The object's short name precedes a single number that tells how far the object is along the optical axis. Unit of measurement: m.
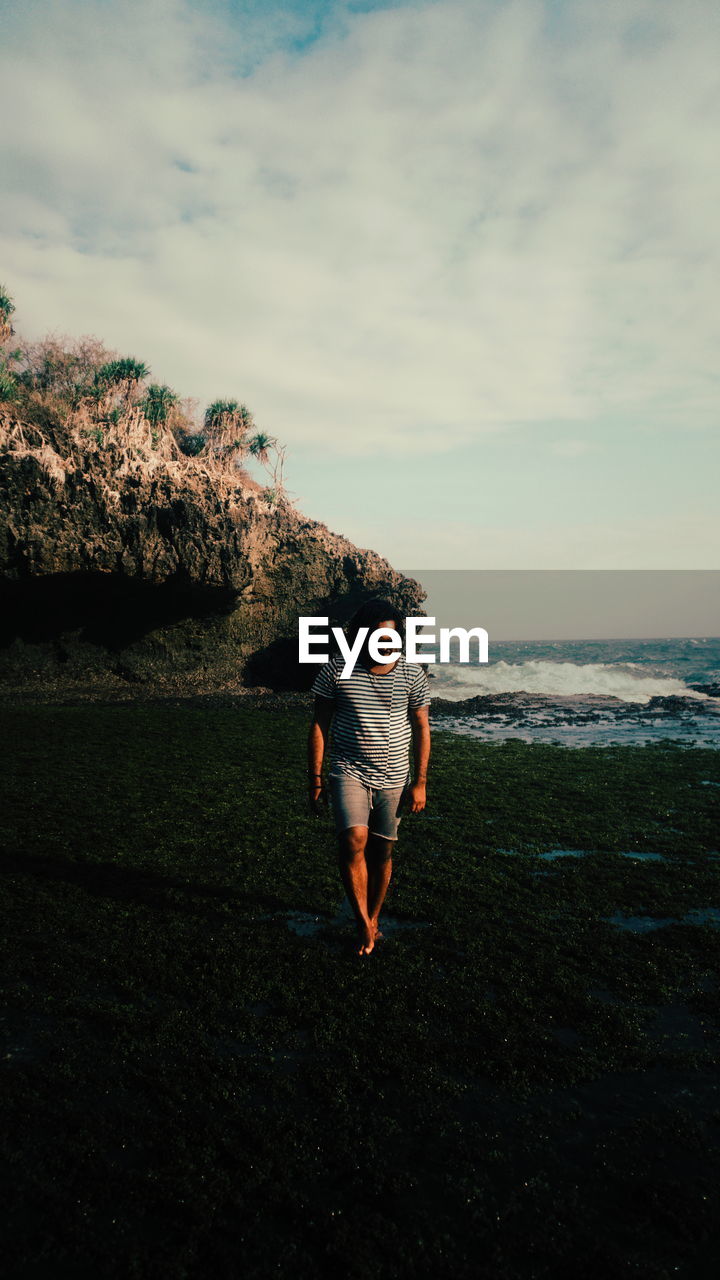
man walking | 4.59
